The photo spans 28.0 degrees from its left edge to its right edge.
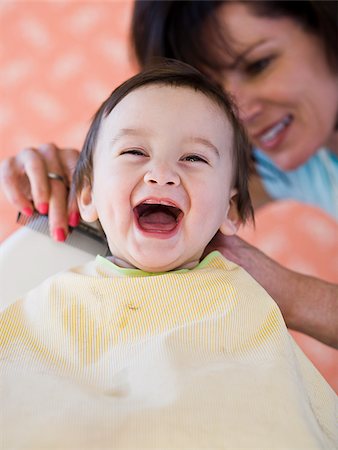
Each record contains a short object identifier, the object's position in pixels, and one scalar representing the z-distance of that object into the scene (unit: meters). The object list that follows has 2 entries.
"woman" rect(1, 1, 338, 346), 1.56
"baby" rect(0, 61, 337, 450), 0.75
